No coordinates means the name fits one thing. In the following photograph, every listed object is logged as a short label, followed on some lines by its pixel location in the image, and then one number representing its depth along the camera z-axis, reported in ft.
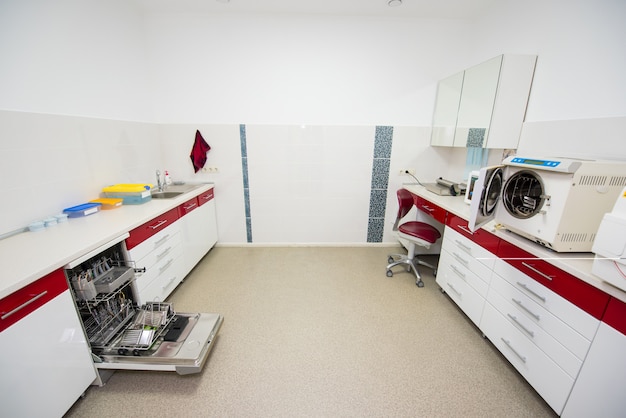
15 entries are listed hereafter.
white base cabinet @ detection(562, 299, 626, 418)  3.47
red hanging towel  10.07
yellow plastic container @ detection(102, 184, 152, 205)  7.23
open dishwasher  4.82
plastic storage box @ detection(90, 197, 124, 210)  6.80
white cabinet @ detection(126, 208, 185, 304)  5.98
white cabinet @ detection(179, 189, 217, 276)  8.41
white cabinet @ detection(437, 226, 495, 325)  6.11
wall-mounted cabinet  6.76
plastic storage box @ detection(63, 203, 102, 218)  6.07
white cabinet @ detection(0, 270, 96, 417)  3.37
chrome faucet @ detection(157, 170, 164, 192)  9.60
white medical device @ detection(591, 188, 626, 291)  3.35
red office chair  8.36
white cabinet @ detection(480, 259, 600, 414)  4.05
